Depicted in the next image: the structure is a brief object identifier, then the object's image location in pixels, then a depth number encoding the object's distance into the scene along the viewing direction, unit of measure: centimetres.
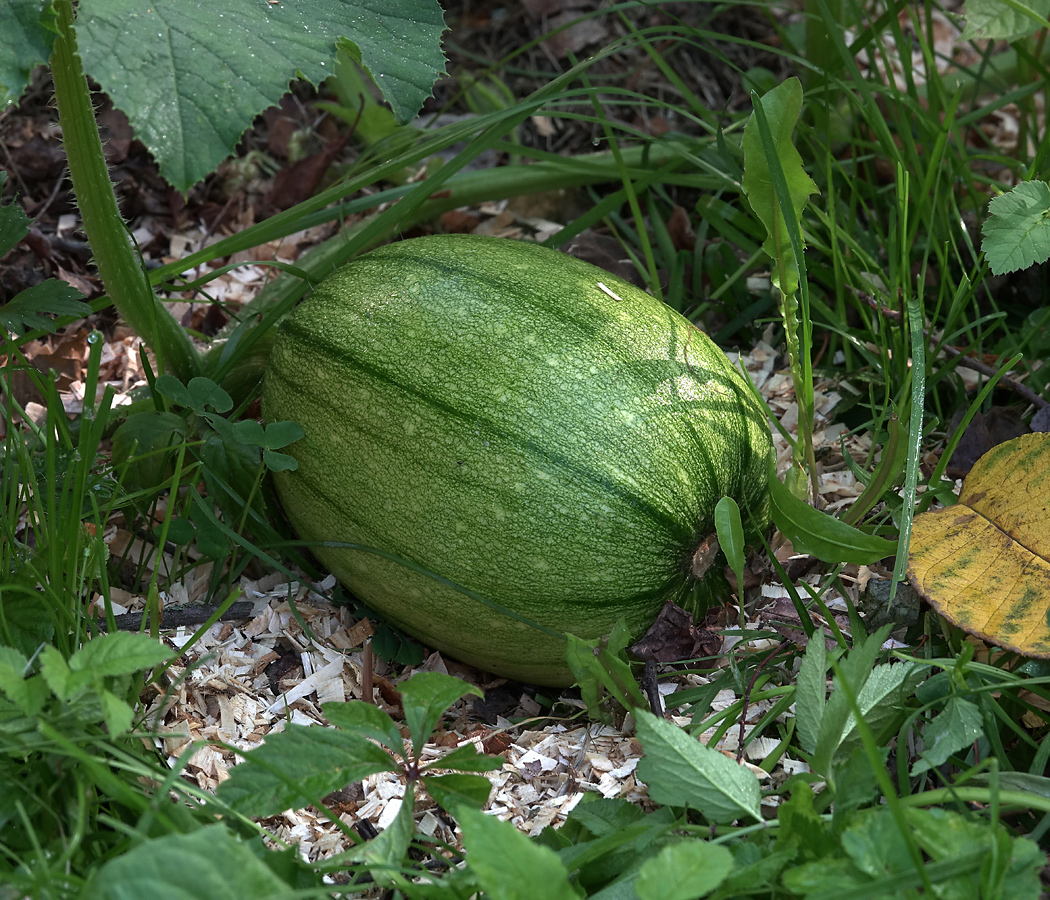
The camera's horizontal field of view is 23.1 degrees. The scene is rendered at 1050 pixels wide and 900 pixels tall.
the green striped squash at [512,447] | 118
